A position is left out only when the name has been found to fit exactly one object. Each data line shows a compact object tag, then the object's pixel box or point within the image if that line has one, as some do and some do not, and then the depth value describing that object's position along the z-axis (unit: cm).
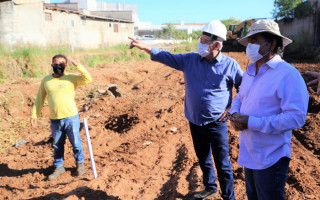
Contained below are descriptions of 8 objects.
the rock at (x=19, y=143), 727
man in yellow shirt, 481
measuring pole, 438
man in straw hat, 204
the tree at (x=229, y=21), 6468
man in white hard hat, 333
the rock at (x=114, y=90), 1139
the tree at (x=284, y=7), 2824
